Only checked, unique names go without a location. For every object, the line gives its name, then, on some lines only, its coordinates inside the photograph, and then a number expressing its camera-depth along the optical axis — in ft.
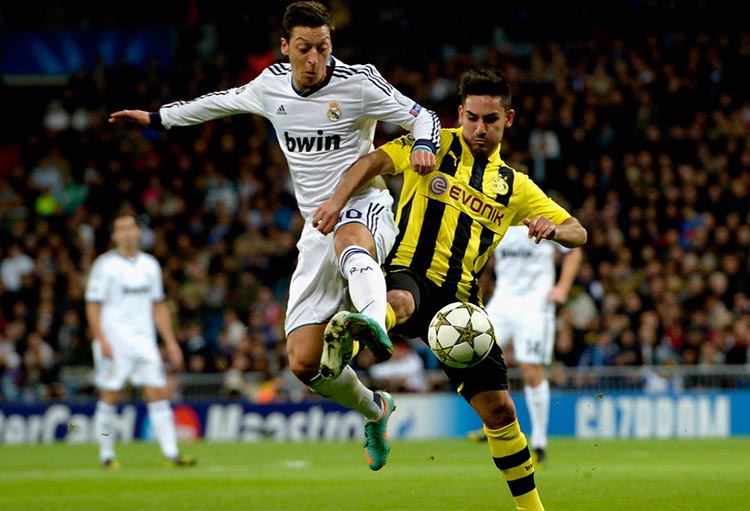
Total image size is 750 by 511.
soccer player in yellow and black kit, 45.47
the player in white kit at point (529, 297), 79.10
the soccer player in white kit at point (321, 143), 49.03
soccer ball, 43.57
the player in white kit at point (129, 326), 83.87
